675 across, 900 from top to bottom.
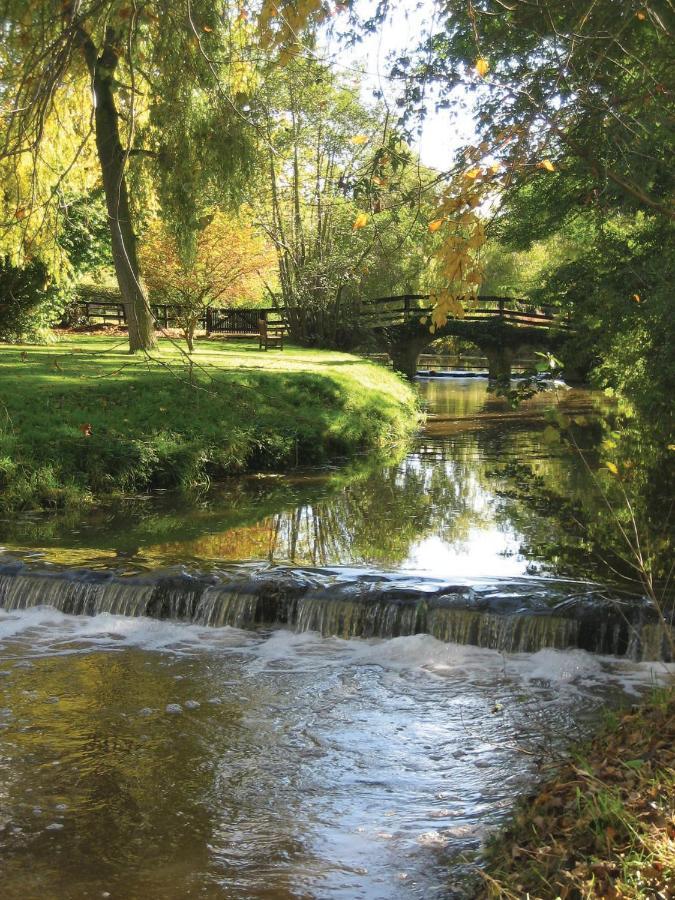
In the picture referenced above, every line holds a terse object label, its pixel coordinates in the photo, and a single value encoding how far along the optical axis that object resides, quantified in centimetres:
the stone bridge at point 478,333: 4003
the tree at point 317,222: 2930
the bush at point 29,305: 2155
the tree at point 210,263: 2986
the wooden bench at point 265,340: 3066
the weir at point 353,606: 851
